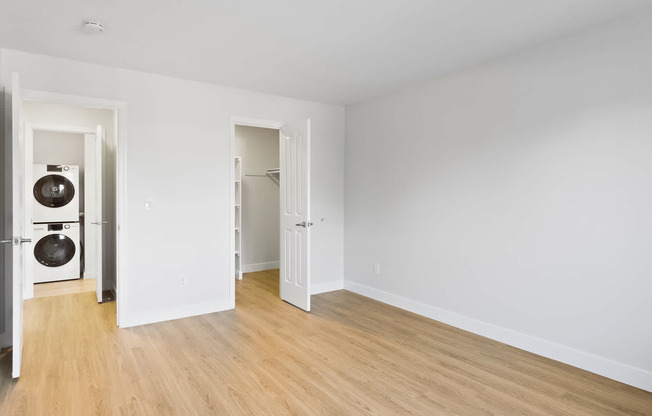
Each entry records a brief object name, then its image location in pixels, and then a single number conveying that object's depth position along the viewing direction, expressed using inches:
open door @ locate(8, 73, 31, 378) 98.7
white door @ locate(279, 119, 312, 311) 163.8
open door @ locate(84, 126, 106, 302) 220.8
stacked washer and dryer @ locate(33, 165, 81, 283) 212.4
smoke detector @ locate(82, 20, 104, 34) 103.7
